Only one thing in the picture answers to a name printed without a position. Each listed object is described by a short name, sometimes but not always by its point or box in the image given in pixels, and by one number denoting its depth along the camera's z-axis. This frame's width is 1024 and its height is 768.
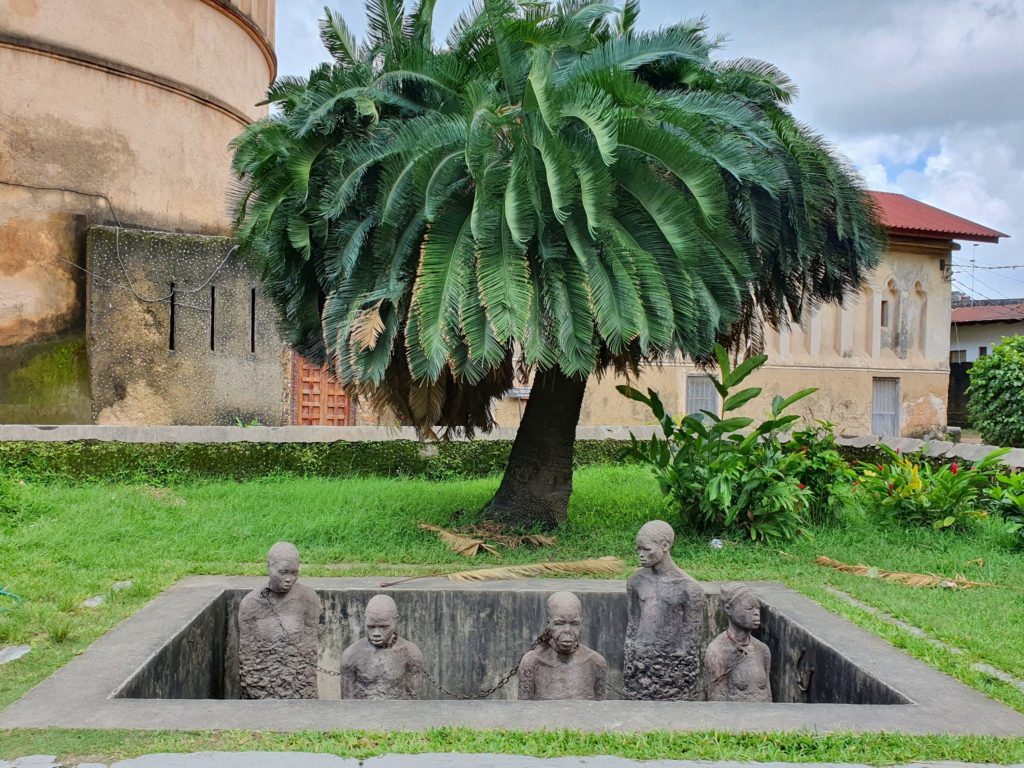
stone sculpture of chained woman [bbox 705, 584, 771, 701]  4.62
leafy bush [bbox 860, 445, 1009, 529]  8.27
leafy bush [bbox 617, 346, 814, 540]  7.70
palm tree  6.22
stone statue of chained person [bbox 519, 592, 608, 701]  4.49
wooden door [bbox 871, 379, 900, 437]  20.16
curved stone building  12.32
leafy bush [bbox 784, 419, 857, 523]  8.33
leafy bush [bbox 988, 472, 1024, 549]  7.77
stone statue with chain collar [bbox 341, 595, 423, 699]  4.54
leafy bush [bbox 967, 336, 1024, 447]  12.83
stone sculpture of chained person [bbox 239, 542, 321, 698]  4.86
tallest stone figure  4.91
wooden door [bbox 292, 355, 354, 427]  15.14
